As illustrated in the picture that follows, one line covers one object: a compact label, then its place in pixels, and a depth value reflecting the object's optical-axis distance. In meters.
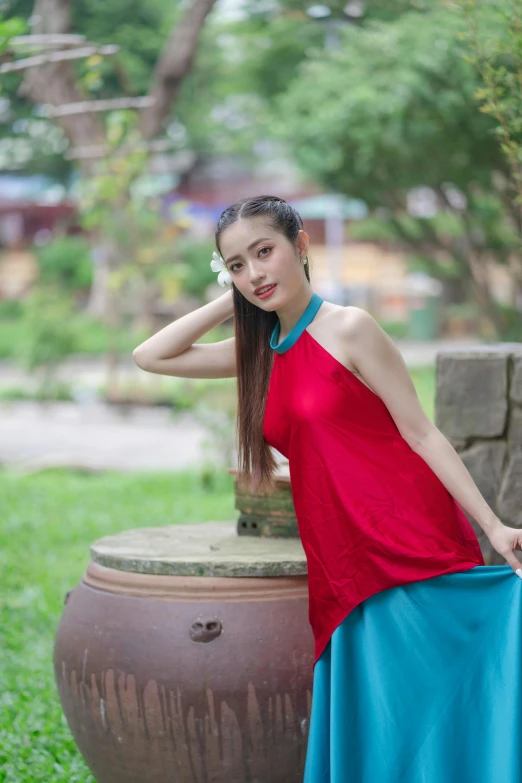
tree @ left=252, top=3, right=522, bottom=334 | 10.07
